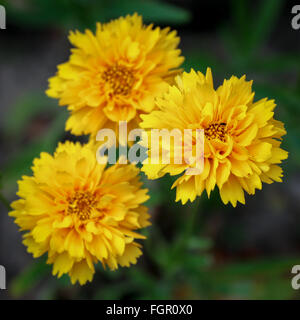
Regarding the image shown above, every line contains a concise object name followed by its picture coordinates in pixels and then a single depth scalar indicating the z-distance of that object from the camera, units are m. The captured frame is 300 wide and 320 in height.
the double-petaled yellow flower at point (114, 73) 0.28
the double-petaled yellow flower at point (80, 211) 0.27
